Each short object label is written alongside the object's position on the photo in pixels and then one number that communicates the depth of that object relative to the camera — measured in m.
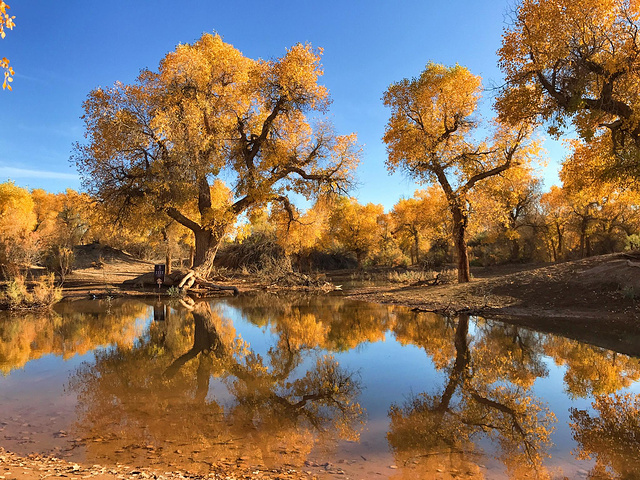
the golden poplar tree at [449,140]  18.77
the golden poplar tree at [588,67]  11.13
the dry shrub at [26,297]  14.12
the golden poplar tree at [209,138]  18.30
